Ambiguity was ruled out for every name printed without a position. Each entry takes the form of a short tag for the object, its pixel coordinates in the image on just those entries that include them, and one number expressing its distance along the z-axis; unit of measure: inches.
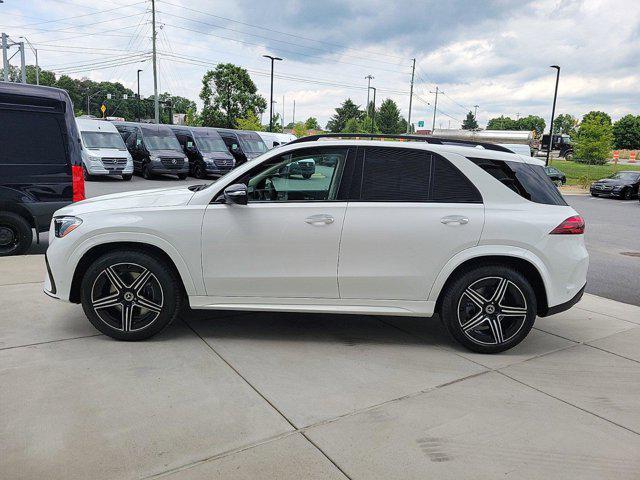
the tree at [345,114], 3858.3
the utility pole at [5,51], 1425.1
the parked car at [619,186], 1057.5
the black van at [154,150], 901.8
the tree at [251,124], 2082.1
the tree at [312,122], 4150.1
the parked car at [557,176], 1263.3
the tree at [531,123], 5639.3
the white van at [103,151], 810.8
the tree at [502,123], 5615.2
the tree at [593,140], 1738.4
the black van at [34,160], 276.4
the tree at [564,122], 5312.0
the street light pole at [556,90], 1526.8
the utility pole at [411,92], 2413.9
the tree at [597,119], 1772.9
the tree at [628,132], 3858.3
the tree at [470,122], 5054.1
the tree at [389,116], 3262.8
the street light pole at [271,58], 1659.7
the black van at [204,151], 975.6
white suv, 163.6
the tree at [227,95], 2682.1
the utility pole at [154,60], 1755.8
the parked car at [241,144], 1090.7
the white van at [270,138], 1182.3
